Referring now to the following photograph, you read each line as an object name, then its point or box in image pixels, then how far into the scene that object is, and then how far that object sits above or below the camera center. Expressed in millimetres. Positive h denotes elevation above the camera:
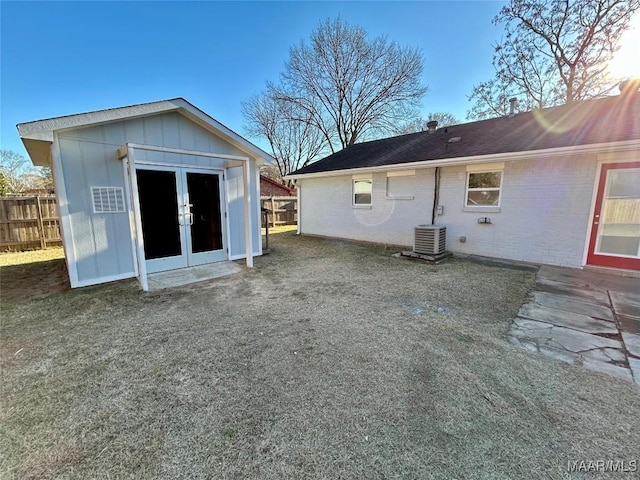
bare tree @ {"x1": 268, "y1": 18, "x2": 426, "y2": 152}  16922 +8292
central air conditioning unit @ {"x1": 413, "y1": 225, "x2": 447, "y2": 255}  6934 -923
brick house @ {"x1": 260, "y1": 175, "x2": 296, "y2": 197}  21797 +1358
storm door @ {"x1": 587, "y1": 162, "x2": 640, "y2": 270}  5266 -305
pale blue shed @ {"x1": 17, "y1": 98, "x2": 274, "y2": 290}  4449 +350
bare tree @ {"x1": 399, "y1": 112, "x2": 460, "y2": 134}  19484 +6475
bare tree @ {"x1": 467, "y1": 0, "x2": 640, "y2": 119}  11797 +7431
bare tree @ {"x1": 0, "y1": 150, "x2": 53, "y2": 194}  22595 +2833
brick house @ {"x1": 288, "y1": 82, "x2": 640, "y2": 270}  5434 +444
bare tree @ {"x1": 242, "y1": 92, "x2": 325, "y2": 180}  21031 +6663
